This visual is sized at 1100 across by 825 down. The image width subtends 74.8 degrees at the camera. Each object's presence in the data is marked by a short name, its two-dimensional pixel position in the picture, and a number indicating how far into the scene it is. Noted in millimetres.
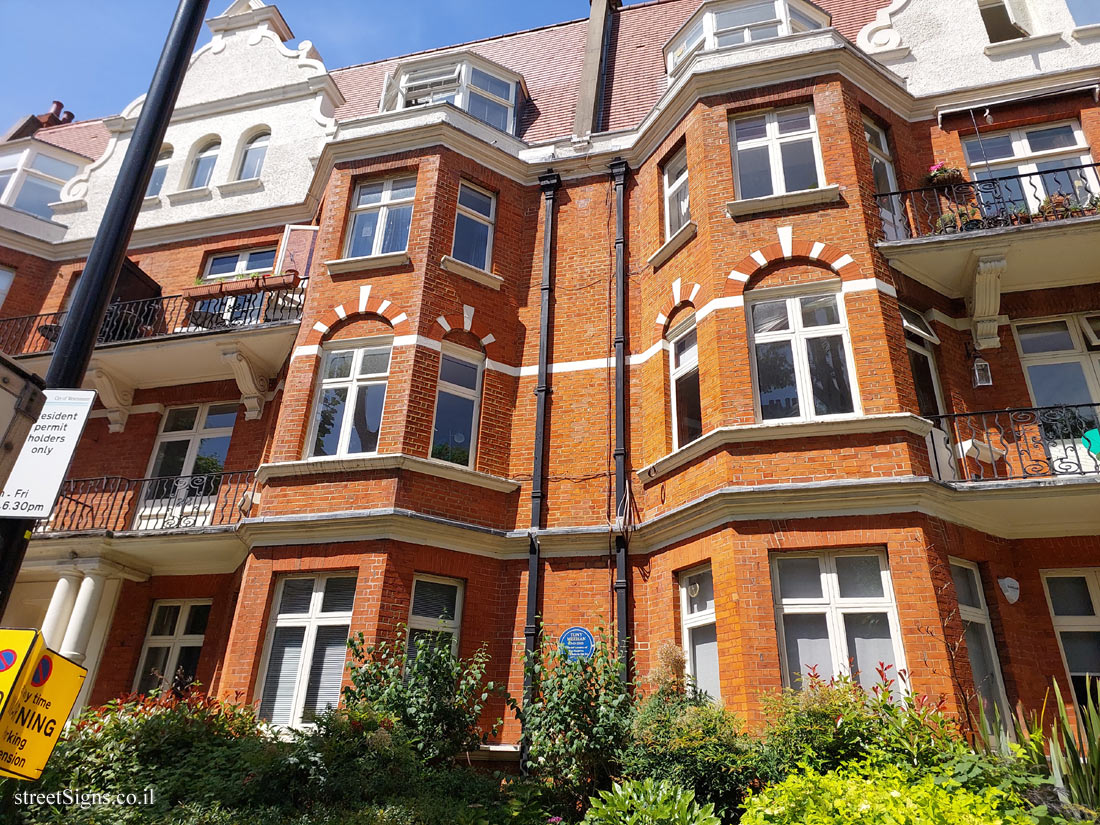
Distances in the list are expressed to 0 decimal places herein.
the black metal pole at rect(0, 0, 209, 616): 4570
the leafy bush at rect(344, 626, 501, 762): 8664
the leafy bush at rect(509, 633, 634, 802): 8094
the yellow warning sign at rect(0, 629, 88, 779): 3658
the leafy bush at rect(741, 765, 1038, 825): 4062
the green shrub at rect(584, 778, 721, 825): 5052
